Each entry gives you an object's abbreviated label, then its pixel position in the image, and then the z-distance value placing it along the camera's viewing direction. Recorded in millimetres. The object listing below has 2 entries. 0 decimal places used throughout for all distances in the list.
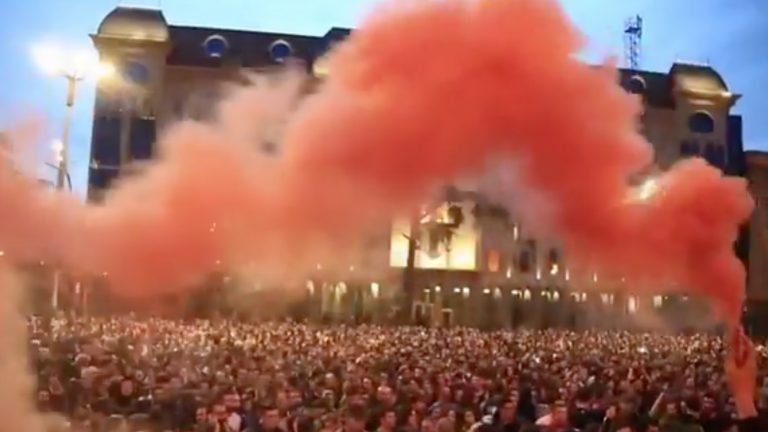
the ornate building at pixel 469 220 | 45719
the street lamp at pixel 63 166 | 19734
